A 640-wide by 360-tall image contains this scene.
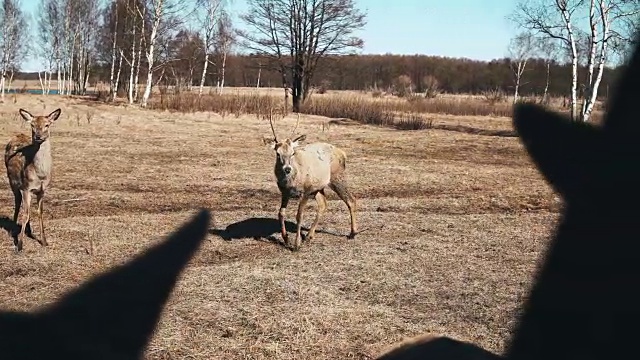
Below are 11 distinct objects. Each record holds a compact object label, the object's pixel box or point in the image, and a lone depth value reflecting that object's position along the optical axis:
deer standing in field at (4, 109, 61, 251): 8.02
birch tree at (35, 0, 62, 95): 47.69
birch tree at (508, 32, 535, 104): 27.80
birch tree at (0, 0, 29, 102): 41.17
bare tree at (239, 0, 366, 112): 39.34
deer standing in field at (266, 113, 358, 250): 8.41
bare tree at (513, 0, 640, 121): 21.45
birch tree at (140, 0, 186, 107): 32.28
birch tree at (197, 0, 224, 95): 48.22
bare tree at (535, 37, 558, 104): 24.70
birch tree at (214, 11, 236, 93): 51.78
